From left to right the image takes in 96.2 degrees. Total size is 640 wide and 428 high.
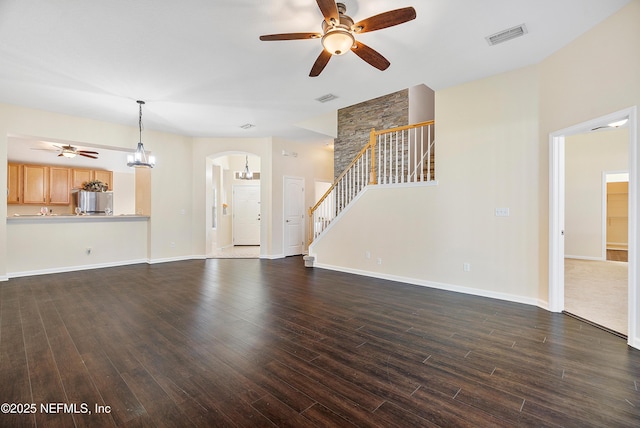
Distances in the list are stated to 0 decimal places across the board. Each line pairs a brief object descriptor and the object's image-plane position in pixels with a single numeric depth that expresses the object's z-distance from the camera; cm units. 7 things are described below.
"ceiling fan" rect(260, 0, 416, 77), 235
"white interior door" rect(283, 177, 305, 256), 793
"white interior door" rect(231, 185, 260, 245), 1014
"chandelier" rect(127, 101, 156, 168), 534
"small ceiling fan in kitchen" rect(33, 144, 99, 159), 647
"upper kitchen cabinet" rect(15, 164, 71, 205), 755
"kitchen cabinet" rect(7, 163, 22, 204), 741
